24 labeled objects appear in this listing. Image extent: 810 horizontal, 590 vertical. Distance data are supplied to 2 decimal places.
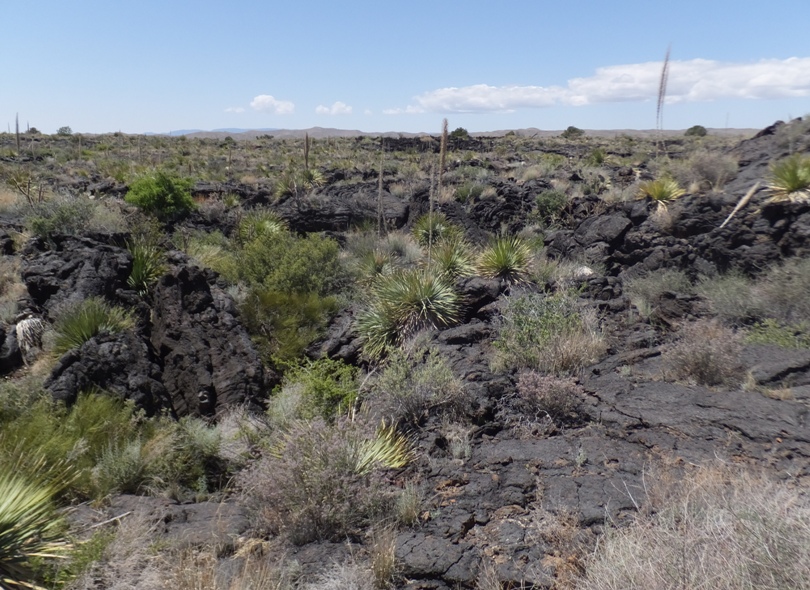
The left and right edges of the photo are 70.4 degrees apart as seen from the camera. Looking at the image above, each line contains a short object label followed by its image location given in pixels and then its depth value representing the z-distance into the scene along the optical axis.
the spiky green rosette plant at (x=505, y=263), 11.16
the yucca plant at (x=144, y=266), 10.33
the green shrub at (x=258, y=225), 15.01
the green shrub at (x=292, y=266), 11.45
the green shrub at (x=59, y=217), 11.86
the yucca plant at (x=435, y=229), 15.15
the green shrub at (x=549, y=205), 17.02
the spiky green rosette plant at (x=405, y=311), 9.55
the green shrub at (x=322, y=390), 7.05
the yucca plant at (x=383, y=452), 5.09
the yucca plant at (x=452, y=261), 11.74
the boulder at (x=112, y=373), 7.02
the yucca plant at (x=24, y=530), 3.60
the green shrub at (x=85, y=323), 8.21
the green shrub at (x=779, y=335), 7.56
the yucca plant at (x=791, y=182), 11.38
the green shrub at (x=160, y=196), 15.57
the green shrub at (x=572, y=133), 61.18
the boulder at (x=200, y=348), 8.12
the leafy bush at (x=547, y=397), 6.09
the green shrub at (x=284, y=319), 9.80
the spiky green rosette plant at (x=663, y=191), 13.90
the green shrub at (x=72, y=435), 5.17
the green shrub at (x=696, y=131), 56.35
